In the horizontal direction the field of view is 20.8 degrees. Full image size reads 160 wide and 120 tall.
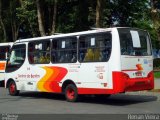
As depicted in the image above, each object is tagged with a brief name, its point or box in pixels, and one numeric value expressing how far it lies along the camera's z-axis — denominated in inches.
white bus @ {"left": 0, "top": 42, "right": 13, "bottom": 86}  1068.5
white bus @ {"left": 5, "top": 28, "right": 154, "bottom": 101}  597.9
